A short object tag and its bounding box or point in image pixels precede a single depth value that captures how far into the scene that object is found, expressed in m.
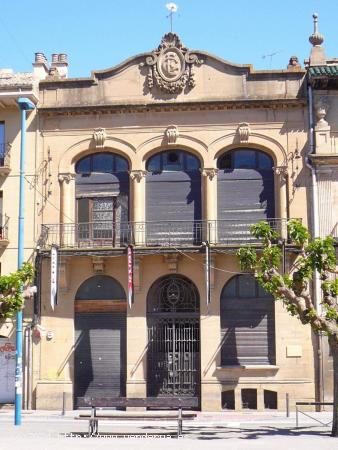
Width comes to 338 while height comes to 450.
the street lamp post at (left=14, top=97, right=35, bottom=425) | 22.82
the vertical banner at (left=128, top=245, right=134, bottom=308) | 27.03
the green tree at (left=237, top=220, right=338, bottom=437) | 19.44
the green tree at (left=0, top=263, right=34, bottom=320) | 19.56
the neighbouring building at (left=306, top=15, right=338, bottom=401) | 27.59
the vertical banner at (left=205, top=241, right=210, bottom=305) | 26.98
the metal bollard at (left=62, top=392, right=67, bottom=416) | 25.94
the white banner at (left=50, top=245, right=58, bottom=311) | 27.33
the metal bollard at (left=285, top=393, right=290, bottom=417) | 24.38
